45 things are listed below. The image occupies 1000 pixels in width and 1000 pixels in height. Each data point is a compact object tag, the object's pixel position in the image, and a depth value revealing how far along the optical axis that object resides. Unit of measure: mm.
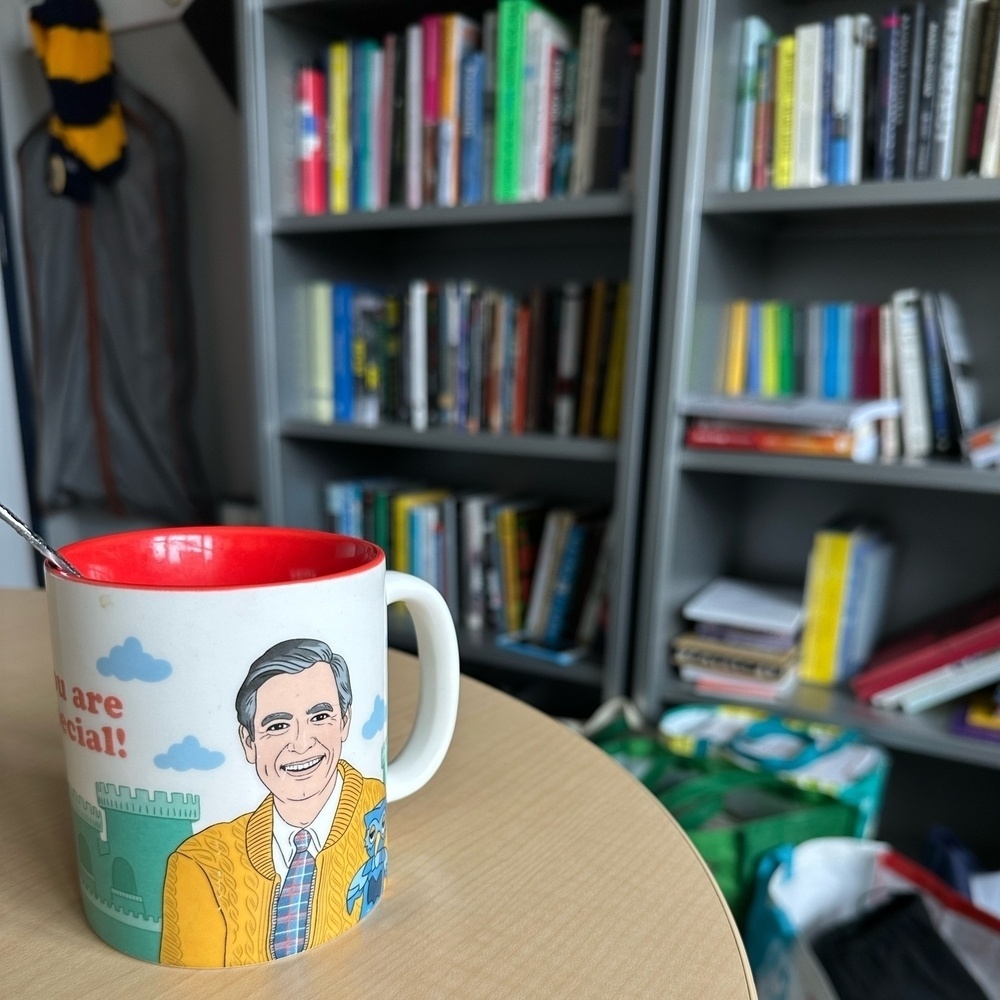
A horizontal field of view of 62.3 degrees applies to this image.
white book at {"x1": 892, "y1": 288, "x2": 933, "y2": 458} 1222
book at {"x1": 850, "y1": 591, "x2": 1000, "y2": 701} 1208
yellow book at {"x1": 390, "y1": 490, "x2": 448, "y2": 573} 1607
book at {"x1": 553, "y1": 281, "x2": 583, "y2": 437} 1405
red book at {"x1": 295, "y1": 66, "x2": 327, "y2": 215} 1489
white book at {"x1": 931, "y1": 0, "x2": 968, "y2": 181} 1095
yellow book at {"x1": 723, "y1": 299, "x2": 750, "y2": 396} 1361
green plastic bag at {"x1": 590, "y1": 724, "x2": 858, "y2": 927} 973
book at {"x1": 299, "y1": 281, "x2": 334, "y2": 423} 1604
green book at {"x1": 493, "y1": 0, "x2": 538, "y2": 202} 1303
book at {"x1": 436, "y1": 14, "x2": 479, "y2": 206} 1362
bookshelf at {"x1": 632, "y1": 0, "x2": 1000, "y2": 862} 1146
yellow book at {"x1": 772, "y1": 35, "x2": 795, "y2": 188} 1196
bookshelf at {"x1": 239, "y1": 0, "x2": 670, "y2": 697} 1234
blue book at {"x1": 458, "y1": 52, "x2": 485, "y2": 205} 1364
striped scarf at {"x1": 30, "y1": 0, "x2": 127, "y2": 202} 1789
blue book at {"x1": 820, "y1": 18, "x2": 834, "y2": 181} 1167
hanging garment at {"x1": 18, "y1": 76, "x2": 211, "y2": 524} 1899
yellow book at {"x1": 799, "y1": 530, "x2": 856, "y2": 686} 1327
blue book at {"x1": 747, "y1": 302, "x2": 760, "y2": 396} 1360
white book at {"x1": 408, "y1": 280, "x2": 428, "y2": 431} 1511
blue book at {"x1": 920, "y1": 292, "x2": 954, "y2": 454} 1215
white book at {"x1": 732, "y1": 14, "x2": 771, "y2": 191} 1217
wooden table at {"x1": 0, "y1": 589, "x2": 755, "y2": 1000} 308
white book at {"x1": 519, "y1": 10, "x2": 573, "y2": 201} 1303
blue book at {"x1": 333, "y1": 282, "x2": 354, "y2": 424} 1581
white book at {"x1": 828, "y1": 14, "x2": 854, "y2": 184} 1161
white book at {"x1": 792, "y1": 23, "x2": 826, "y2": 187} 1175
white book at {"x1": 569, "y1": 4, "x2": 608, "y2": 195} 1278
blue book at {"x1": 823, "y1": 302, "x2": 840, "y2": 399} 1309
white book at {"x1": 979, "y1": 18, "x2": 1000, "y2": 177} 1086
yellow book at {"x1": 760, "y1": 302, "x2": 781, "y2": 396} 1356
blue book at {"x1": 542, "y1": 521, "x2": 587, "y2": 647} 1477
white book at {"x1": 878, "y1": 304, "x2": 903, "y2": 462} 1231
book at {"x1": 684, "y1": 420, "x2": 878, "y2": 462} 1165
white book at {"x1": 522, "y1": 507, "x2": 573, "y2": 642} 1498
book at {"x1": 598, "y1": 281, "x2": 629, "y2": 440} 1357
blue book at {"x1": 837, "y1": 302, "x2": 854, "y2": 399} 1299
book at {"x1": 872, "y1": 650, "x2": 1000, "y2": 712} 1201
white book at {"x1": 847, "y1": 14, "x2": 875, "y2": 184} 1162
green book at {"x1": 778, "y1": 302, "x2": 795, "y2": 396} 1355
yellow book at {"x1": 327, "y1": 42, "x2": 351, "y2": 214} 1476
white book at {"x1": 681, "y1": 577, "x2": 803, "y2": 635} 1302
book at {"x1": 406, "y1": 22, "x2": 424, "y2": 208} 1393
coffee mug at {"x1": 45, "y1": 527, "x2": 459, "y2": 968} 298
